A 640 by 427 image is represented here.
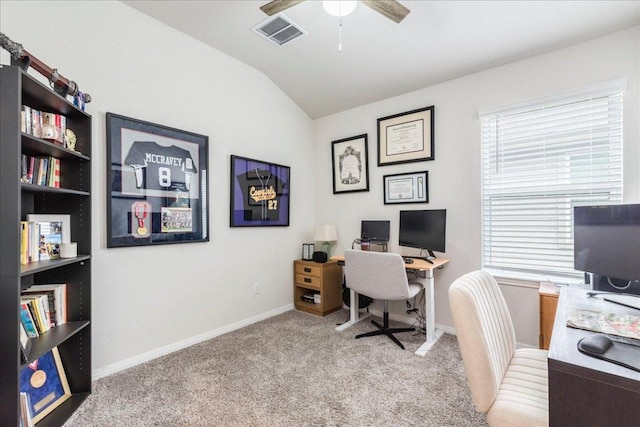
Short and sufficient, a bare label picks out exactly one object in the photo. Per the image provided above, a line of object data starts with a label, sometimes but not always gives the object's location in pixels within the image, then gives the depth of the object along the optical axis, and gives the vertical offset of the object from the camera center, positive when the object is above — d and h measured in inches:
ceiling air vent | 94.2 +63.1
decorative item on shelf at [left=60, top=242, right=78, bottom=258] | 70.6 -7.8
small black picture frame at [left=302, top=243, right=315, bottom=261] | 144.9 -17.6
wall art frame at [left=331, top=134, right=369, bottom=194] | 139.4 +24.9
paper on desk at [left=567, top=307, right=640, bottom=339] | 42.3 -17.1
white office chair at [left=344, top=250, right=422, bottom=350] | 96.0 -21.3
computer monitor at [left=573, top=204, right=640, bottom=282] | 56.3 -5.8
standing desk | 100.9 -31.3
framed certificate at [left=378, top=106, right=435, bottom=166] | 120.5 +33.3
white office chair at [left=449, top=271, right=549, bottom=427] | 42.3 -25.5
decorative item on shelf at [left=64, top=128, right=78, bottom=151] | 70.5 +19.4
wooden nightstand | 133.5 -32.8
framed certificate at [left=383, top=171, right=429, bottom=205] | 121.6 +11.5
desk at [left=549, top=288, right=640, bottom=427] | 29.9 -19.2
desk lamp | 142.6 -9.4
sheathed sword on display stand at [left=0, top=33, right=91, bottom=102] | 53.1 +30.9
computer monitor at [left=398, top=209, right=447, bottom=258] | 110.4 -6.0
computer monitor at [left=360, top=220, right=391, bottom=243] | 129.6 -7.3
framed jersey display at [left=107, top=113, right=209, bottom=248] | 86.8 +10.7
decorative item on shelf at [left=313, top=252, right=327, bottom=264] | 136.7 -19.5
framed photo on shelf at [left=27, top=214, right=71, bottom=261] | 65.9 -3.4
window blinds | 88.1 +13.2
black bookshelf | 50.2 -4.4
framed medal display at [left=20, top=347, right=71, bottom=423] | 63.0 -38.2
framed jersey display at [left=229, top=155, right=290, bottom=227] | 120.6 +10.0
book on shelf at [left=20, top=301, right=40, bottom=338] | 61.8 -22.1
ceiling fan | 66.8 +48.4
